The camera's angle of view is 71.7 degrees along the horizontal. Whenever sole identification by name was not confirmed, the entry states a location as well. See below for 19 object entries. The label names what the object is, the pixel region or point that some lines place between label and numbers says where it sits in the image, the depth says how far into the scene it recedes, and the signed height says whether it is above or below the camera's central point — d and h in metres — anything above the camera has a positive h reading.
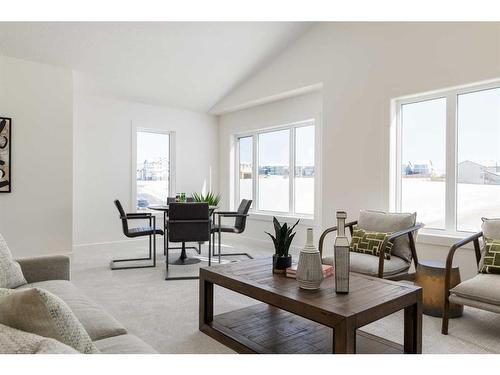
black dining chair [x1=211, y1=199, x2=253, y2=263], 4.84 -0.52
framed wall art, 4.09 +0.36
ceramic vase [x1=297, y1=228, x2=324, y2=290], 2.05 -0.48
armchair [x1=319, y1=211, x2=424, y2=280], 2.85 -0.63
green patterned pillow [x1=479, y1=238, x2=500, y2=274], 2.56 -0.52
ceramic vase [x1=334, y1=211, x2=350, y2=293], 1.98 -0.41
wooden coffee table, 1.76 -0.68
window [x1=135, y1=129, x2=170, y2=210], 6.09 +0.33
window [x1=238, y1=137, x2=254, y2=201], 6.48 +0.36
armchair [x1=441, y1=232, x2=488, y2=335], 2.29 -0.71
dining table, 4.62 -1.02
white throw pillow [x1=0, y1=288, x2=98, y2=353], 0.93 -0.36
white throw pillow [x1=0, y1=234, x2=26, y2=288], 1.94 -0.50
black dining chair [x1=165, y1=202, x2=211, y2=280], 4.07 -0.43
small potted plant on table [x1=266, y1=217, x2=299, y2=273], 2.46 -0.45
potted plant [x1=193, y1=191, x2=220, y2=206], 5.59 -0.22
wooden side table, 2.80 -0.80
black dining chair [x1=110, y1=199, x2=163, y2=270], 4.48 -0.61
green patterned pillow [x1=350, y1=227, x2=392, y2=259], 3.11 -0.51
